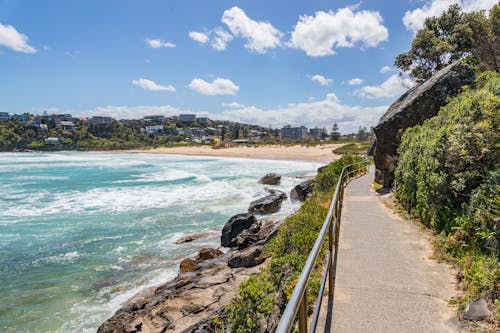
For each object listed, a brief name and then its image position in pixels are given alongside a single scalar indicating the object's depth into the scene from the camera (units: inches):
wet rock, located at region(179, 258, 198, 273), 418.9
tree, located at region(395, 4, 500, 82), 788.6
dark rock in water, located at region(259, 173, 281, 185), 1174.3
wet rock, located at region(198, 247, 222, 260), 448.5
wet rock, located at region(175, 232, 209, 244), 553.0
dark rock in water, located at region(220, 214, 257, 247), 528.6
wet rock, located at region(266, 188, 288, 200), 815.3
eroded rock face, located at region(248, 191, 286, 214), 733.3
